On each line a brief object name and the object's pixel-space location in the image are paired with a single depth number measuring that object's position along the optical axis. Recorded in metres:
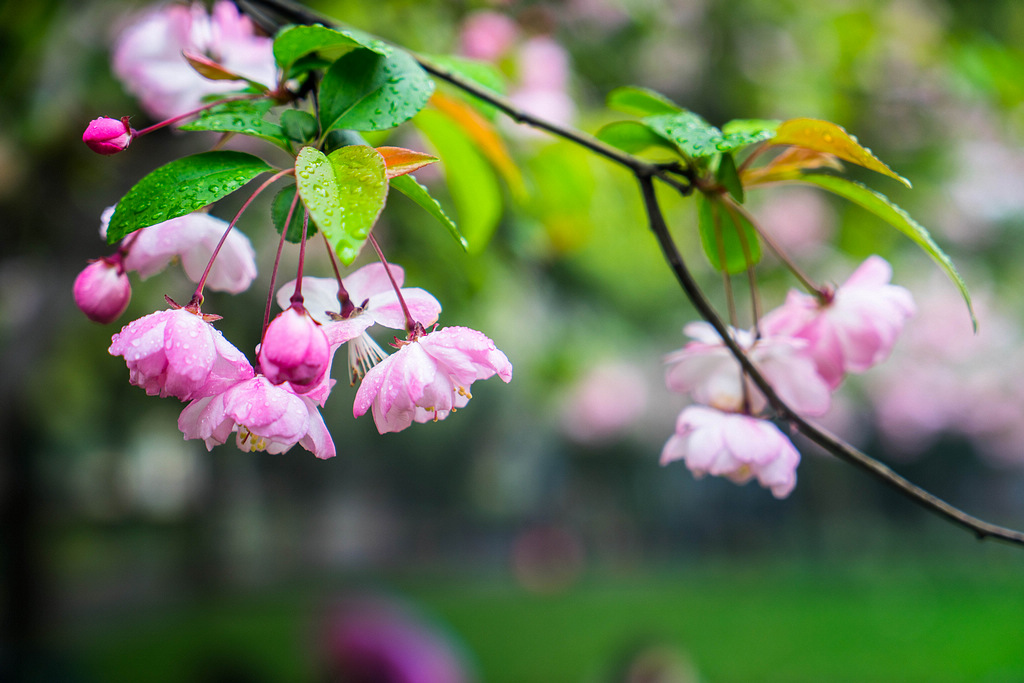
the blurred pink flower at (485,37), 1.50
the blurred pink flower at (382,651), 3.35
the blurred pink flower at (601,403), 4.80
